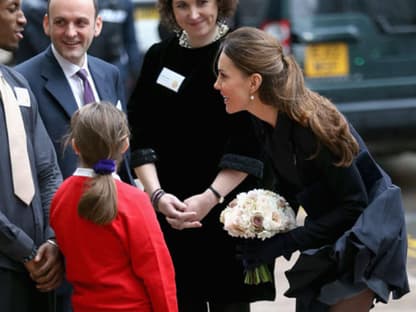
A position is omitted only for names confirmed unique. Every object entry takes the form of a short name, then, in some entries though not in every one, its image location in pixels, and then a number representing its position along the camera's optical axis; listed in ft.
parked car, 58.54
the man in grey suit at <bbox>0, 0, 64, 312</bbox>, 25.70
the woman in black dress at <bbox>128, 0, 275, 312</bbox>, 30.30
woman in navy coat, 24.98
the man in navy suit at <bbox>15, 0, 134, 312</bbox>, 28.76
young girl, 24.84
